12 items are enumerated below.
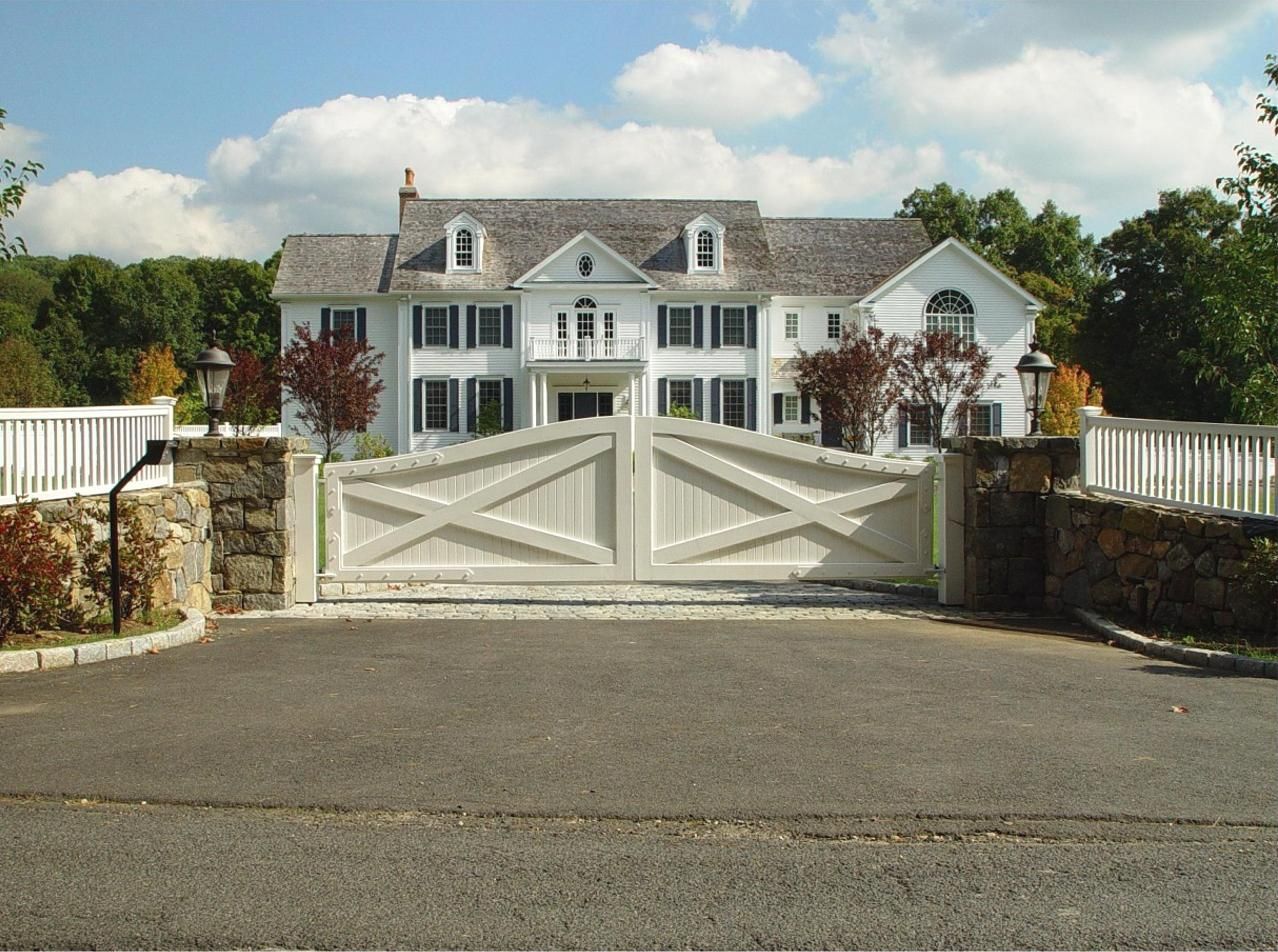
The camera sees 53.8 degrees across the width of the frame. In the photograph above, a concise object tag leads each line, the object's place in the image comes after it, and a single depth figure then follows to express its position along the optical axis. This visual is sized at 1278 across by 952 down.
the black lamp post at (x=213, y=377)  11.22
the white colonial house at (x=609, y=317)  43.53
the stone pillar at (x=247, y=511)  11.00
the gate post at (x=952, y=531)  11.45
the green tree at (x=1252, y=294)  12.41
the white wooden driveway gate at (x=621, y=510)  11.46
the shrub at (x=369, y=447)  39.66
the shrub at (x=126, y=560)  8.95
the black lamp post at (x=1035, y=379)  11.68
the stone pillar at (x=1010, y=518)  11.30
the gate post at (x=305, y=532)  11.19
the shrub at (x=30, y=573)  8.10
